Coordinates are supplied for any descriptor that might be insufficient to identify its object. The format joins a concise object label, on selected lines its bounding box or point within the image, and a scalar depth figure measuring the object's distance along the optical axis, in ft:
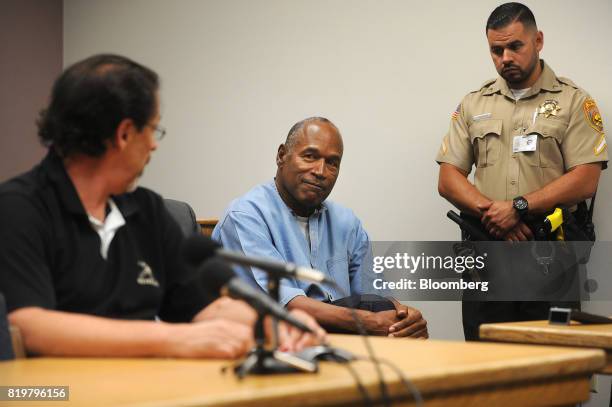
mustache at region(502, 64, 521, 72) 13.38
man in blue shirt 11.46
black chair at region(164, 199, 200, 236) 10.65
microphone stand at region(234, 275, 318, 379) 5.57
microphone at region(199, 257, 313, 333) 5.58
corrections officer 13.09
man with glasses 7.24
